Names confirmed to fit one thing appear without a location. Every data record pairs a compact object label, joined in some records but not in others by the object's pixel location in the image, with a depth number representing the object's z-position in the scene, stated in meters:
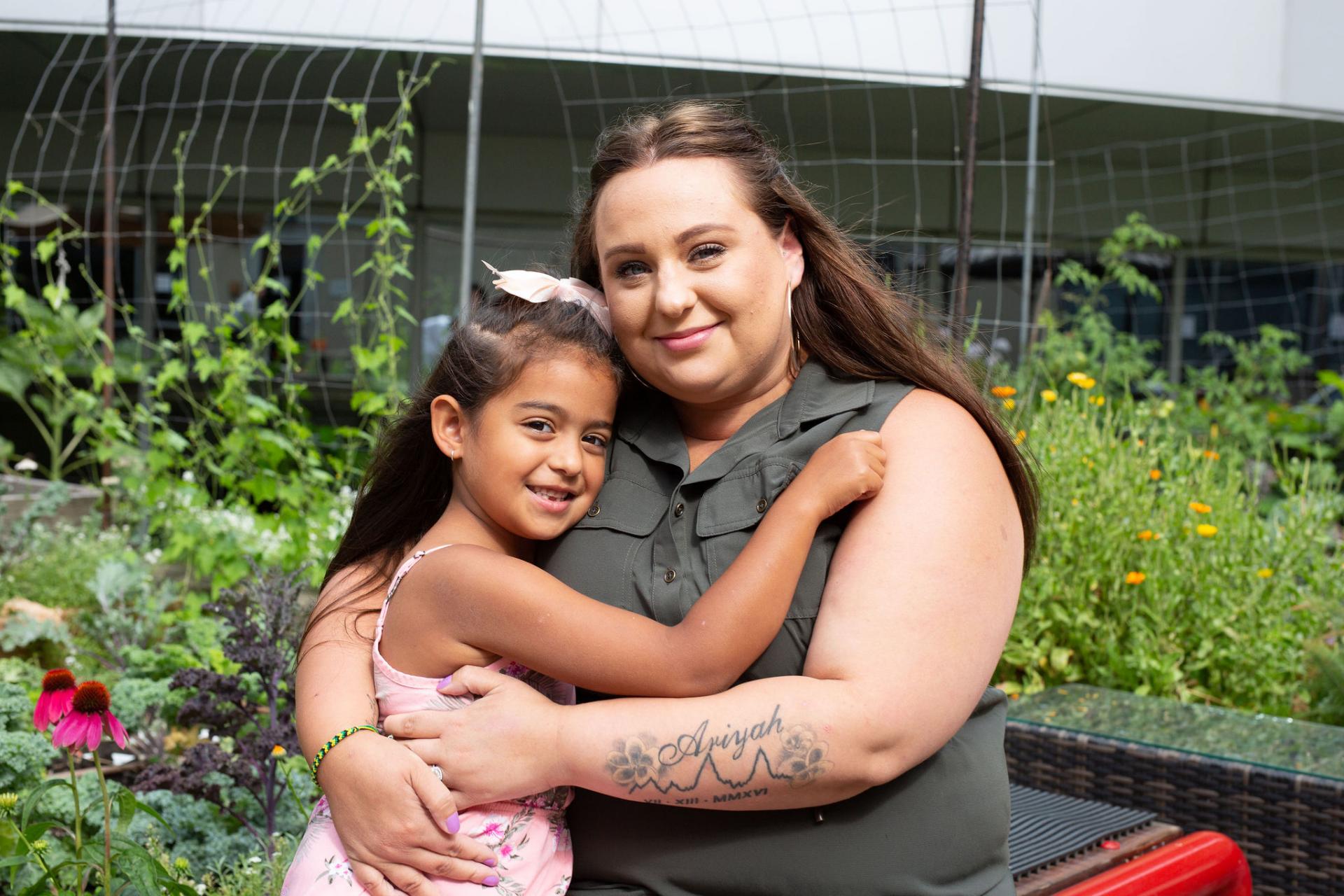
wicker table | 2.69
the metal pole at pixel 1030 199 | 5.04
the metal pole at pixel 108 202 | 5.62
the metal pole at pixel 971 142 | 4.30
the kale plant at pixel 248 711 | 2.49
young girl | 1.46
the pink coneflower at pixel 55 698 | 1.65
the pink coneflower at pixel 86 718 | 1.61
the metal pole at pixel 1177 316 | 11.38
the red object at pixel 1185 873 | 1.99
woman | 1.42
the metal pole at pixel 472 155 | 4.99
